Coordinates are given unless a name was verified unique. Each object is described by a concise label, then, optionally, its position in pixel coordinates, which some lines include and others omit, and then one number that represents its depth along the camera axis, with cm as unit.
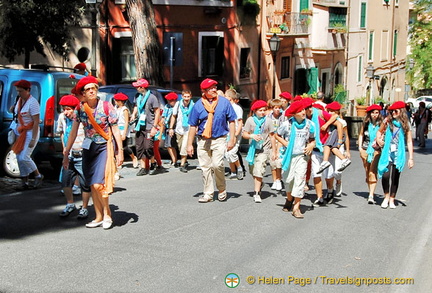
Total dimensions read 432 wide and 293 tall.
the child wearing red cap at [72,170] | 956
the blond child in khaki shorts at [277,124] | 1232
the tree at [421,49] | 5900
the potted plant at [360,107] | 3915
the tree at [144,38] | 2055
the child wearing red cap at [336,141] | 1138
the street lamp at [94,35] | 1967
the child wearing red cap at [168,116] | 1496
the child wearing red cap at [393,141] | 1131
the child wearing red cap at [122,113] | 1350
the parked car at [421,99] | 5693
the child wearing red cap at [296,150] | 1016
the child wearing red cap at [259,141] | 1147
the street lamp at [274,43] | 2458
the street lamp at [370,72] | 4019
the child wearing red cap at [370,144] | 1161
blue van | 1274
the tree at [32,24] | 1797
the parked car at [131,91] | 1627
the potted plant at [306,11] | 3503
